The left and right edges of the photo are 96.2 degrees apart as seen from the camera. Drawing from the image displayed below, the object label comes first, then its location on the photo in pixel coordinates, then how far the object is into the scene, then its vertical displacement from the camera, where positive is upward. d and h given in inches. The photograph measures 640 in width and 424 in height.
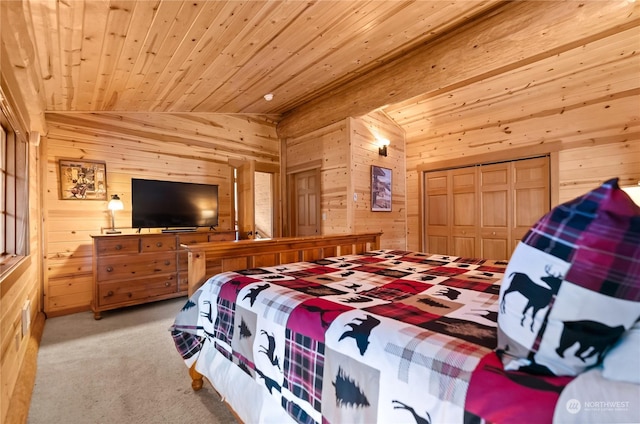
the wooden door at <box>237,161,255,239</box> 178.4 +9.0
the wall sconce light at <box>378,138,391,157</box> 182.9 +43.5
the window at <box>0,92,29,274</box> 79.8 +7.3
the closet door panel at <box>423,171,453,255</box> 191.3 +0.1
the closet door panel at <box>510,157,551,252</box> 153.2 +10.6
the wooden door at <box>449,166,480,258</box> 178.7 +0.5
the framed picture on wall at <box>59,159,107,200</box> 136.3 +18.1
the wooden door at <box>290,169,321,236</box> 191.8 +7.7
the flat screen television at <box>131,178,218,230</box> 148.7 +6.3
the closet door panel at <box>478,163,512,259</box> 165.8 +1.4
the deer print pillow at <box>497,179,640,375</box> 25.5 -7.2
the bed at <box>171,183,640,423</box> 25.5 -15.8
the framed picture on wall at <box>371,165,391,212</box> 176.4 +15.7
